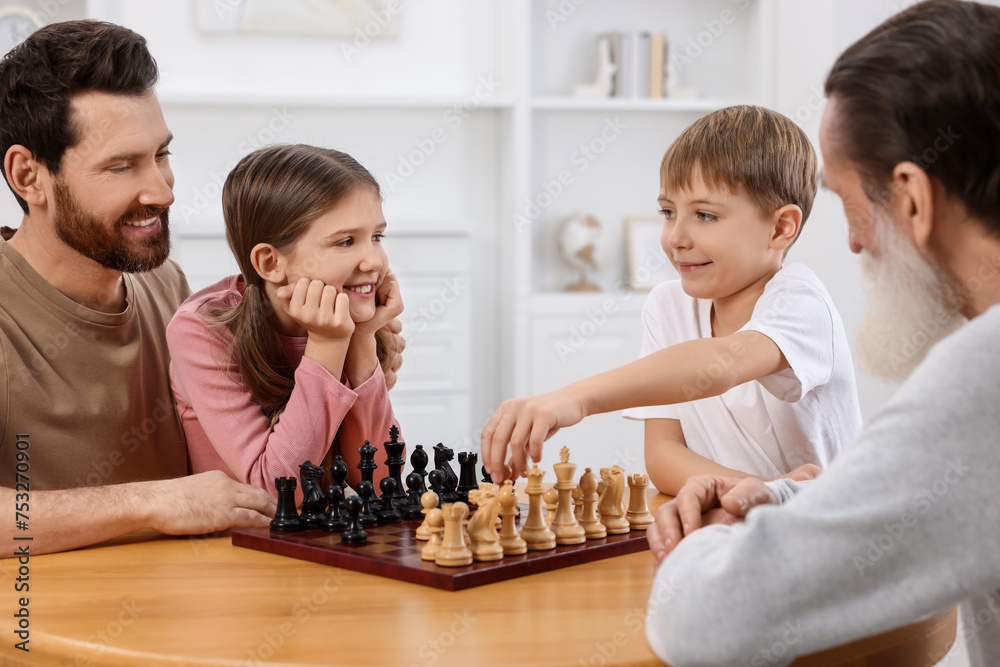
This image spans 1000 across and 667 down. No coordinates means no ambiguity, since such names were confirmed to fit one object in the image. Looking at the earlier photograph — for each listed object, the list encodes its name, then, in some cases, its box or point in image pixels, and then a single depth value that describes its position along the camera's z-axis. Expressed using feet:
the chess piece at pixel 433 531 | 4.30
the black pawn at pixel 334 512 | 4.92
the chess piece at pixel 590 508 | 4.88
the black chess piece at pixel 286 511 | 4.91
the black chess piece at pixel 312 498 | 5.01
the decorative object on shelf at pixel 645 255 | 16.14
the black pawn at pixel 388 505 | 5.11
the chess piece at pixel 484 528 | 4.34
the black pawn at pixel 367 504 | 5.03
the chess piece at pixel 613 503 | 5.00
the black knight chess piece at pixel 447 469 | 5.57
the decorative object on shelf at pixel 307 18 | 14.92
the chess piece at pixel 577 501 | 5.05
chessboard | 4.14
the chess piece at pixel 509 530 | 4.46
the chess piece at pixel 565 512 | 4.70
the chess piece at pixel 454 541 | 4.21
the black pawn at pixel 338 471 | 5.09
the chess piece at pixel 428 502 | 4.40
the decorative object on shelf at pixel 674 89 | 16.20
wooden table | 3.39
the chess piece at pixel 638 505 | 5.16
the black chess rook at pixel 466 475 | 5.58
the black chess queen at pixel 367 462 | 5.36
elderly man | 3.03
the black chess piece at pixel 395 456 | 5.54
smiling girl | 5.96
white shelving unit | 15.30
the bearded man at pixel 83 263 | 6.14
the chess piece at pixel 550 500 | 4.74
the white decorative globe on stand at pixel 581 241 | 15.87
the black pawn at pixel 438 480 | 5.52
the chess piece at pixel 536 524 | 4.58
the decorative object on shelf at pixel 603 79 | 15.76
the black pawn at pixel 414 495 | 5.21
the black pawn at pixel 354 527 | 4.61
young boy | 5.97
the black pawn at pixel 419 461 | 5.56
